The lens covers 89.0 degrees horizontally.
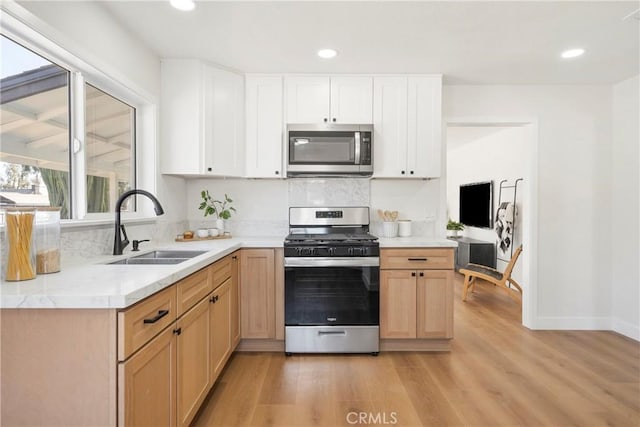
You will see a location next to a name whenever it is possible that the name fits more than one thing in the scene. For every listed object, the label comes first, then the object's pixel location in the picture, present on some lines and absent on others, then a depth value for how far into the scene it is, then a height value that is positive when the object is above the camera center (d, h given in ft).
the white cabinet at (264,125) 9.73 +2.60
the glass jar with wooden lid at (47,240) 4.53 -0.41
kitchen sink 6.53 -1.01
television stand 17.39 -2.19
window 4.93 +1.34
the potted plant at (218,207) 10.15 +0.14
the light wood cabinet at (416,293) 8.82 -2.21
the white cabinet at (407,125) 9.73 +2.61
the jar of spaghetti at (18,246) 4.16 -0.46
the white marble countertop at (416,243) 8.79 -0.86
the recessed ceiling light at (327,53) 8.22 +4.07
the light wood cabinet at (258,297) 8.82 -2.32
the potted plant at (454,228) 20.30 -1.00
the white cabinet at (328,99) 9.71 +3.36
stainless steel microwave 9.37 +1.86
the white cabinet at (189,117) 8.92 +2.60
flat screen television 17.92 +0.46
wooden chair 12.62 -2.57
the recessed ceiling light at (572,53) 8.27 +4.12
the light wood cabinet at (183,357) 3.85 -2.19
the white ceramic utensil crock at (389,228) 10.22 -0.51
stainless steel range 8.64 -2.23
